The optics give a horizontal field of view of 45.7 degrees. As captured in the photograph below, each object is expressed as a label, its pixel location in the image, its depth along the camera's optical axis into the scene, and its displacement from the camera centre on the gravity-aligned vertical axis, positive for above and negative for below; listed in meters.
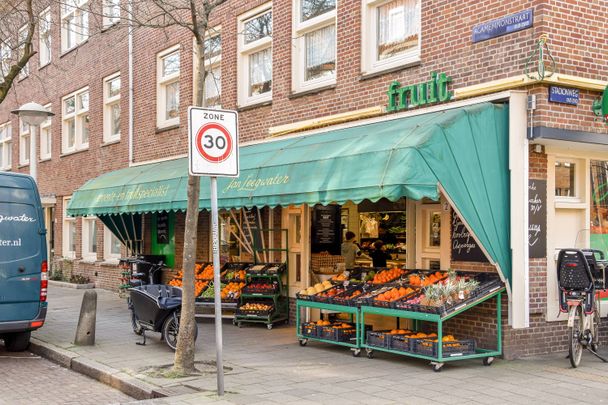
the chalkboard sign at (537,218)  9.20 -0.04
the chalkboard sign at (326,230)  13.12 -0.28
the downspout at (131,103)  18.80 +2.89
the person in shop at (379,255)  13.10 -0.74
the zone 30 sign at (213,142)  7.37 +0.75
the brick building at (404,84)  9.07 +2.08
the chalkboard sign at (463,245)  9.46 -0.41
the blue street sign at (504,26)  8.94 +2.42
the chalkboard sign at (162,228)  17.23 -0.34
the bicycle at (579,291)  8.76 -0.93
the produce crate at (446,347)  8.59 -1.60
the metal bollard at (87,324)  10.73 -1.65
